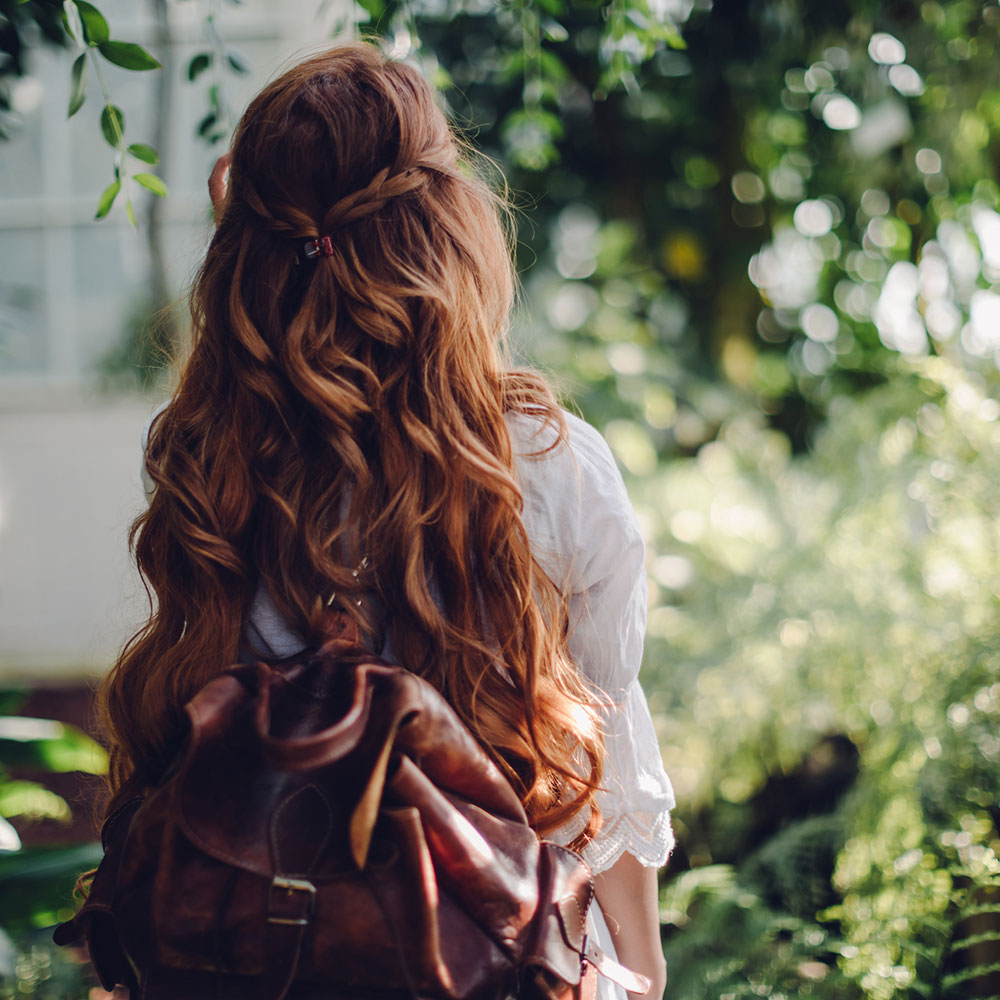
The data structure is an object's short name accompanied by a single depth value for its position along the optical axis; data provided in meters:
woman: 0.98
